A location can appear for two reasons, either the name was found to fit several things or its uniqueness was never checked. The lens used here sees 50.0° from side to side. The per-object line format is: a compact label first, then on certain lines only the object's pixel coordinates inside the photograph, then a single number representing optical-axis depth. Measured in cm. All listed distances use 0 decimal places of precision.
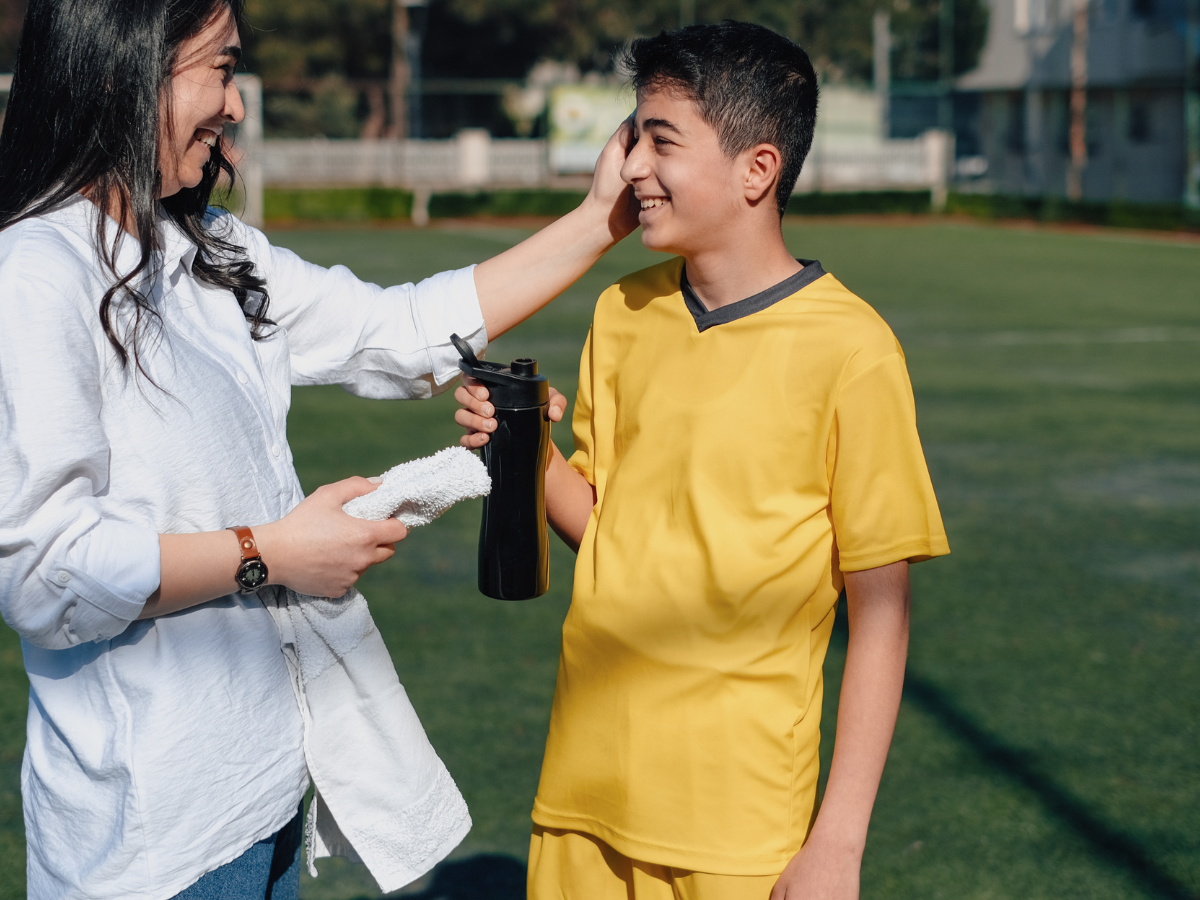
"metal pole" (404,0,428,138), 4197
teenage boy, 172
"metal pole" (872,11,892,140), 4269
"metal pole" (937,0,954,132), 3222
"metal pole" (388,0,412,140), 3862
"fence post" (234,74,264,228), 2412
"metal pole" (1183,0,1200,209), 2628
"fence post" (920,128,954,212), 3238
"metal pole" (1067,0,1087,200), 3238
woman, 145
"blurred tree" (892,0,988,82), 4259
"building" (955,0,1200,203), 3114
